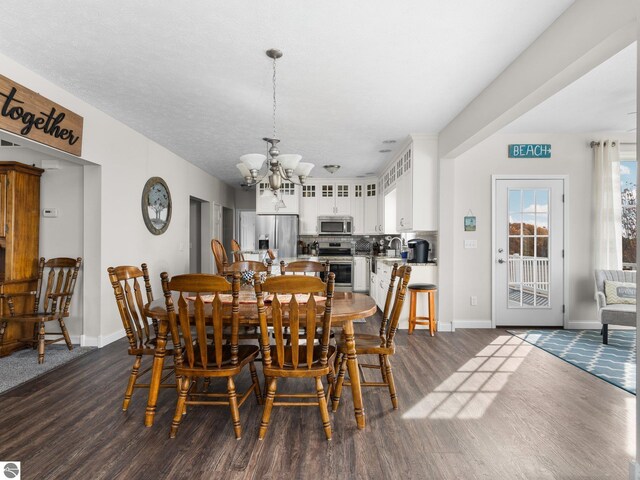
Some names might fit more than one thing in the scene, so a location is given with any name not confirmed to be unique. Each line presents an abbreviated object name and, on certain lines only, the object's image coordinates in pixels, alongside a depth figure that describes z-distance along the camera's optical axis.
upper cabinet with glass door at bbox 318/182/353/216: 8.23
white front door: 5.09
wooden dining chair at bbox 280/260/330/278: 3.57
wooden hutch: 3.97
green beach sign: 5.09
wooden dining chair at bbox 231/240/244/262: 6.19
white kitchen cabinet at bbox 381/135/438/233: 5.11
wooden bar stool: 4.77
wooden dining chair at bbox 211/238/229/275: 5.96
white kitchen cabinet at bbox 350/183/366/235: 8.23
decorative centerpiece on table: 2.93
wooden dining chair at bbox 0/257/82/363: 3.85
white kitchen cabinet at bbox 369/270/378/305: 6.72
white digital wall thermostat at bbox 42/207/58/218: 4.32
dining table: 2.34
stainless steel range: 7.97
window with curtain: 5.29
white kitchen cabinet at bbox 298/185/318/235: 8.22
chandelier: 3.20
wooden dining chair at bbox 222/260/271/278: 3.74
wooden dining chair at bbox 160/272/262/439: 2.15
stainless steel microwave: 8.19
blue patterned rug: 3.34
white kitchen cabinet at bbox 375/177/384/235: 7.56
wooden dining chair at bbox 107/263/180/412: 2.50
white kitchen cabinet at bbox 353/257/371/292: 8.06
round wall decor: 5.15
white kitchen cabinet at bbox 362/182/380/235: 8.18
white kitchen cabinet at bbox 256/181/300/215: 7.89
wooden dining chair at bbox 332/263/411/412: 2.56
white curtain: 4.90
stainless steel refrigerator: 7.85
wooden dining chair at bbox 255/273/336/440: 2.09
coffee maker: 5.16
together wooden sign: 2.92
